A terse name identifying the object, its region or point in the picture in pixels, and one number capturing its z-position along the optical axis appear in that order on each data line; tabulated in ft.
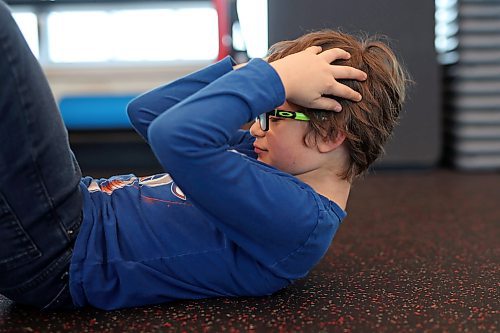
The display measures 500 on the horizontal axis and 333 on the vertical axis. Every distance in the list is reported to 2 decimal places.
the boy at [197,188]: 5.71
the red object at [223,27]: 14.83
